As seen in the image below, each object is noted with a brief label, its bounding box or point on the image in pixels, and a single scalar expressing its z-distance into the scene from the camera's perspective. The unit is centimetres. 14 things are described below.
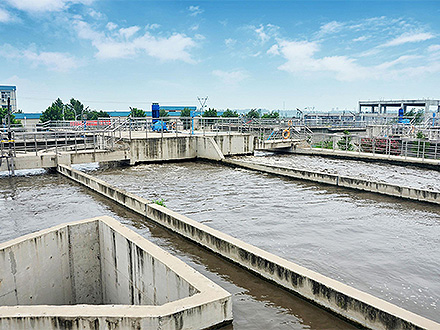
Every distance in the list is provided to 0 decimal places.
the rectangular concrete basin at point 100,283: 475
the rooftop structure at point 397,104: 7738
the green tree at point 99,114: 6856
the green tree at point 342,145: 2976
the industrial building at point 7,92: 10825
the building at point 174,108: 10669
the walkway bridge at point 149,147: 1891
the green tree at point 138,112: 6878
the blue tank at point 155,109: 2759
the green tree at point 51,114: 5789
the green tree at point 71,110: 7428
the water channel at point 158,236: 573
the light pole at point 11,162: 1802
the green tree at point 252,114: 7694
